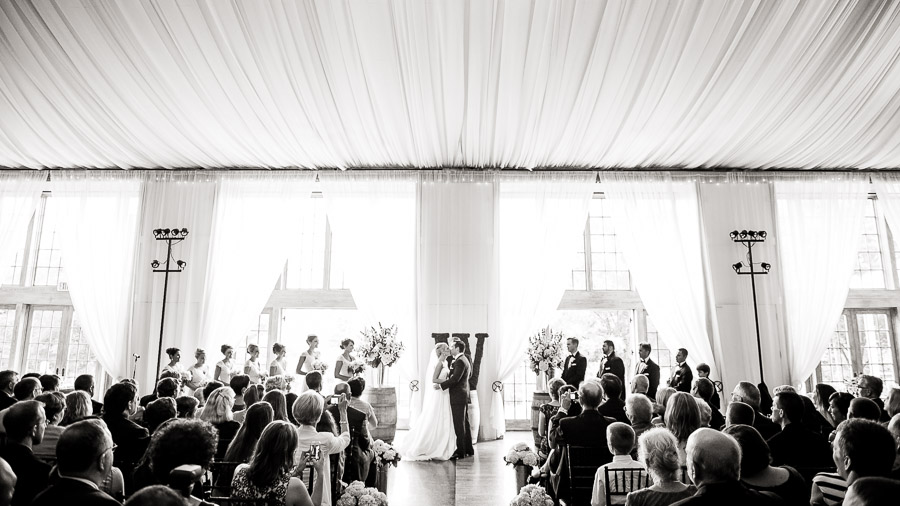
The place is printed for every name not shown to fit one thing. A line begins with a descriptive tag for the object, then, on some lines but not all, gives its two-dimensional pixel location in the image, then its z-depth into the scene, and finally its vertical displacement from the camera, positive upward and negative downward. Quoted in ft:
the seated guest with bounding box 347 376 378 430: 16.55 -1.54
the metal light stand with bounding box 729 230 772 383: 29.09 +5.46
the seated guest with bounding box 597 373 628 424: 15.08 -1.51
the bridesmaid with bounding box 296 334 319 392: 27.78 -0.76
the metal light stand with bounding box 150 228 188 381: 28.45 +5.12
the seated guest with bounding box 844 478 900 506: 5.72 -1.49
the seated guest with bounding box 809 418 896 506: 7.16 -1.31
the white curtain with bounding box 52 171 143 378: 30.89 +5.06
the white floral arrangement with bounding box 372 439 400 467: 14.10 -2.78
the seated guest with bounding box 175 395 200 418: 12.84 -1.48
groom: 23.61 -2.35
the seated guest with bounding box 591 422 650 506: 9.92 -2.07
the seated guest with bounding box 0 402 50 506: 9.00 -1.81
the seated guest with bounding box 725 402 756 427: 11.80 -1.42
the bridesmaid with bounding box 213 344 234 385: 26.22 -1.27
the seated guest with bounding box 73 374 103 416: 16.51 -1.28
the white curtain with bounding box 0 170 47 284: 32.22 +7.70
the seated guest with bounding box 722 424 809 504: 8.30 -1.89
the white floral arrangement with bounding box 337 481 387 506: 11.04 -3.04
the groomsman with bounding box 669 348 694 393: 24.70 -1.35
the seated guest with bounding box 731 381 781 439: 14.11 -1.54
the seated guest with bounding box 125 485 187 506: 5.65 -1.58
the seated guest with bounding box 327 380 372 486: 13.91 -2.80
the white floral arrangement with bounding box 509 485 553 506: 11.10 -3.03
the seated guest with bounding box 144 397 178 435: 11.78 -1.51
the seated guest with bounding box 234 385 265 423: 14.94 -1.48
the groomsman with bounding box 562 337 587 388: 25.84 -1.02
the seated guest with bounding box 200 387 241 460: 12.98 -1.71
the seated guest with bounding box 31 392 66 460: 11.65 -1.84
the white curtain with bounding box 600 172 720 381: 30.35 +5.16
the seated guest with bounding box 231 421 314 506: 8.55 -2.02
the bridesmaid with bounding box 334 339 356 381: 26.61 -1.00
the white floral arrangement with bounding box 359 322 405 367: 27.45 -0.28
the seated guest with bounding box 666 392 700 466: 11.44 -1.48
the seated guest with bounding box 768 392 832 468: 11.34 -1.99
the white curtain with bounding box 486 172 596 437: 30.01 +5.06
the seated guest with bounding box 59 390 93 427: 13.35 -1.63
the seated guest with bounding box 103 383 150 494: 11.82 -1.91
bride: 23.07 -3.70
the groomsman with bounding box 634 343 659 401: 25.41 -1.01
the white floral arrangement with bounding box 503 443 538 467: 13.35 -2.67
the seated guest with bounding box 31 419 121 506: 6.40 -1.52
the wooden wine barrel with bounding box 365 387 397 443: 24.71 -3.00
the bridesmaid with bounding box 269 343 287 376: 27.25 -0.98
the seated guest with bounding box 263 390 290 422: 13.06 -1.38
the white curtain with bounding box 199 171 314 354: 30.83 +5.31
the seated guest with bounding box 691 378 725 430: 17.01 -1.31
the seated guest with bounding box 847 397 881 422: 12.14 -1.34
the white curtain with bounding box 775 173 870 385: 30.09 +5.29
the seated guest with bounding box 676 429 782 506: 6.50 -1.51
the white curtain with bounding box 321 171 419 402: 30.60 +5.54
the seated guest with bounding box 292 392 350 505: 11.75 -1.73
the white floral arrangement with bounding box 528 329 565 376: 27.20 -0.48
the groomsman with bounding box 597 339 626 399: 25.31 -0.78
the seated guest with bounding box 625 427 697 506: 7.97 -1.84
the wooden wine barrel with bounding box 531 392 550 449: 24.81 -2.73
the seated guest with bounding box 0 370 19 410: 14.55 -1.28
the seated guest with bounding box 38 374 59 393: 16.21 -1.23
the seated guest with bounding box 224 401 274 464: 10.49 -1.69
